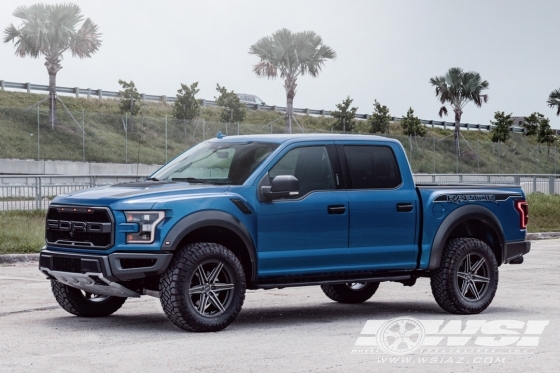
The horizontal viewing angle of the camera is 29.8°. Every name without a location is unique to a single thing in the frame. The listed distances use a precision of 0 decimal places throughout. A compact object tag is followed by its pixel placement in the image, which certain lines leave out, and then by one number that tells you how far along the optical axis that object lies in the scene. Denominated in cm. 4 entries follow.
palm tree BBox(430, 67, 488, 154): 7569
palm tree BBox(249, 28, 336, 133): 6088
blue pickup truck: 940
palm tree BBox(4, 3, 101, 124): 5541
